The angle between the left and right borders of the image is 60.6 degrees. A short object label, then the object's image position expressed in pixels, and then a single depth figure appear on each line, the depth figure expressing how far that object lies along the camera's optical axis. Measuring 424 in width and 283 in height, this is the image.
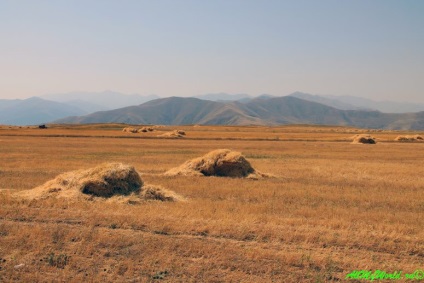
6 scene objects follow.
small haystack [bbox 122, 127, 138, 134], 98.82
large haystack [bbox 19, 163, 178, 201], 16.61
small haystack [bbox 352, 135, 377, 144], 69.44
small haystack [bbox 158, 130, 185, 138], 81.25
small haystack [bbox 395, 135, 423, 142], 80.81
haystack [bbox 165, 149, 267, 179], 25.27
